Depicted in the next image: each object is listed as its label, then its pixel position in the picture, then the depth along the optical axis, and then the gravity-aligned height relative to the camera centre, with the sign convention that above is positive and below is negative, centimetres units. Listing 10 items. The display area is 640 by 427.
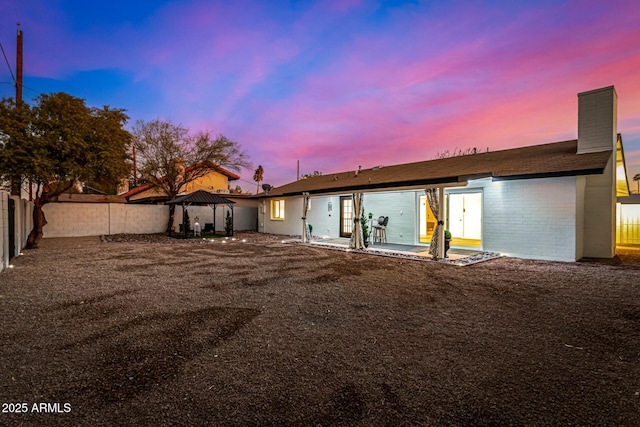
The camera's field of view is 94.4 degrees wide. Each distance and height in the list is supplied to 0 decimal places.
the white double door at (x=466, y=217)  1244 -31
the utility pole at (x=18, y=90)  1007 +438
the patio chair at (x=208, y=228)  1678 -100
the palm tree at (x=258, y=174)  5097 +628
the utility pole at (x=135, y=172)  1750 +240
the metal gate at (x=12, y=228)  775 -47
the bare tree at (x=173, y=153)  1708 +339
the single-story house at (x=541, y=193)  823 +54
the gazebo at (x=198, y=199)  1485 +57
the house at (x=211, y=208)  1892 +69
